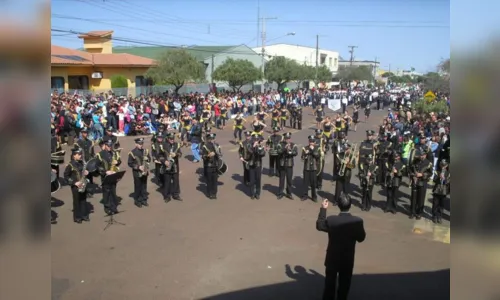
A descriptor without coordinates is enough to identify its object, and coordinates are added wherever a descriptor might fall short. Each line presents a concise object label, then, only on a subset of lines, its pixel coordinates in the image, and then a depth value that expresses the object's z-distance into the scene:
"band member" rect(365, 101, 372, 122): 34.19
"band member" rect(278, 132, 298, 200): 12.20
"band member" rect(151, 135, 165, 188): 12.13
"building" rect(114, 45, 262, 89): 54.25
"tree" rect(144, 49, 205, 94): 35.53
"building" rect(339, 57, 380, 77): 115.70
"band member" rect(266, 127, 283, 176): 13.74
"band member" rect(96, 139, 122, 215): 10.46
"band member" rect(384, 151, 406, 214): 11.15
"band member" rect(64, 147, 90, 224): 9.83
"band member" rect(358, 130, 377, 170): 12.00
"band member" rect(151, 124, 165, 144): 13.19
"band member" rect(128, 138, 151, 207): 11.25
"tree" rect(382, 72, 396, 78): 123.66
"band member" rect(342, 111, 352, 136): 23.02
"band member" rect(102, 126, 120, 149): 11.68
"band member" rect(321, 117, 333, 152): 17.59
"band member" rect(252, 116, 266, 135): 16.23
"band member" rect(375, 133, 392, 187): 13.10
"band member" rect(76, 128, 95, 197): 12.96
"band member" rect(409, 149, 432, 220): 10.65
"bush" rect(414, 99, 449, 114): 23.71
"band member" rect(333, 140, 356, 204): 11.45
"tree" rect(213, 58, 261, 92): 43.69
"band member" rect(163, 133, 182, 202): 11.84
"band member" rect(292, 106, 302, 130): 27.31
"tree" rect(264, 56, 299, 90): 54.19
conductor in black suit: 5.52
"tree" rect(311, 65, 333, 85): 67.19
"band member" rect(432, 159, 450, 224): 10.01
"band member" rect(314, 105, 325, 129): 25.21
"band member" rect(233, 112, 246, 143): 20.33
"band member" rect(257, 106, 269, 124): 19.77
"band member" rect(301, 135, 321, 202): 11.98
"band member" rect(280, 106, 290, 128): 24.48
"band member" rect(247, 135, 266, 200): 12.29
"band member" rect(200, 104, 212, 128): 20.27
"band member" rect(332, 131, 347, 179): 13.35
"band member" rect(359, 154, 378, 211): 11.30
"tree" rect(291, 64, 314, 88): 56.56
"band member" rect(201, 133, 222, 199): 12.07
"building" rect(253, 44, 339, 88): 86.38
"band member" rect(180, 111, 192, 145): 19.16
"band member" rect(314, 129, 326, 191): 12.24
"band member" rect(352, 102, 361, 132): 29.02
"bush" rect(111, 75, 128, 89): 34.50
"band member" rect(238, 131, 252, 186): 12.49
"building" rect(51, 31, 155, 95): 31.72
